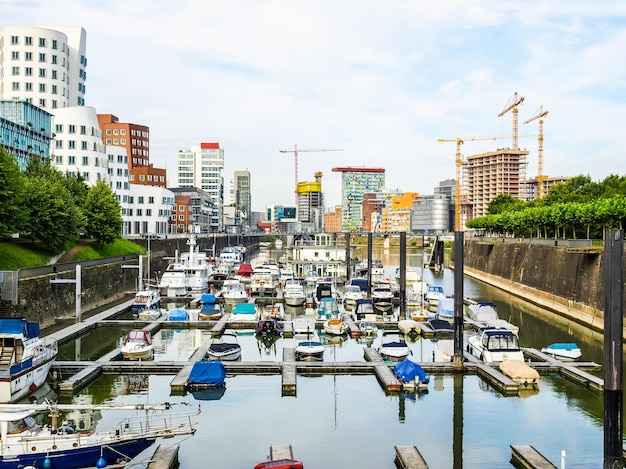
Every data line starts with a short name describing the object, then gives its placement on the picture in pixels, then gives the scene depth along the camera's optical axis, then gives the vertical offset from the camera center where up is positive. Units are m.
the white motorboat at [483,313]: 57.65 -6.80
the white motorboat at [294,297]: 71.06 -6.45
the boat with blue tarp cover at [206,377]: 34.94 -7.57
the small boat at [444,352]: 41.32 -7.30
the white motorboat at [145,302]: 61.69 -6.26
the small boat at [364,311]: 57.07 -6.48
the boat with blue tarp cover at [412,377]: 35.38 -7.57
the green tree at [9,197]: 50.25 +3.15
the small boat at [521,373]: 36.22 -7.55
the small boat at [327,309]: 57.28 -6.56
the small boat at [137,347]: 41.78 -7.14
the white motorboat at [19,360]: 31.08 -6.21
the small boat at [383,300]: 67.00 -6.40
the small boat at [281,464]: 22.27 -7.82
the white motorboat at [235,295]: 72.44 -6.43
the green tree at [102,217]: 84.50 +2.66
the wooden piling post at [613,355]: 20.97 -3.73
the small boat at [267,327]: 52.09 -7.20
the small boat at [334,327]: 52.28 -7.15
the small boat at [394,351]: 41.75 -7.26
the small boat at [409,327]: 53.53 -7.34
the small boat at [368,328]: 53.31 -7.40
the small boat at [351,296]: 72.00 -6.51
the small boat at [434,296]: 70.81 -6.31
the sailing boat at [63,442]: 21.52 -7.00
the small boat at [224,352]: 41.19 -7.29
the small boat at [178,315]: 57.68 -6.96
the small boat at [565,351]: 42.72 -7.40
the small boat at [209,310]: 59.41 -6.83
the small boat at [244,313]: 57.88 -6.79
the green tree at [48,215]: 61.16 +2.10
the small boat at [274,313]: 56.51 -6.70
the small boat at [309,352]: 41.10 -7.26
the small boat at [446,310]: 61.00 -6.75
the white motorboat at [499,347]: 40.31 -6.74
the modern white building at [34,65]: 117.81 +31.44
